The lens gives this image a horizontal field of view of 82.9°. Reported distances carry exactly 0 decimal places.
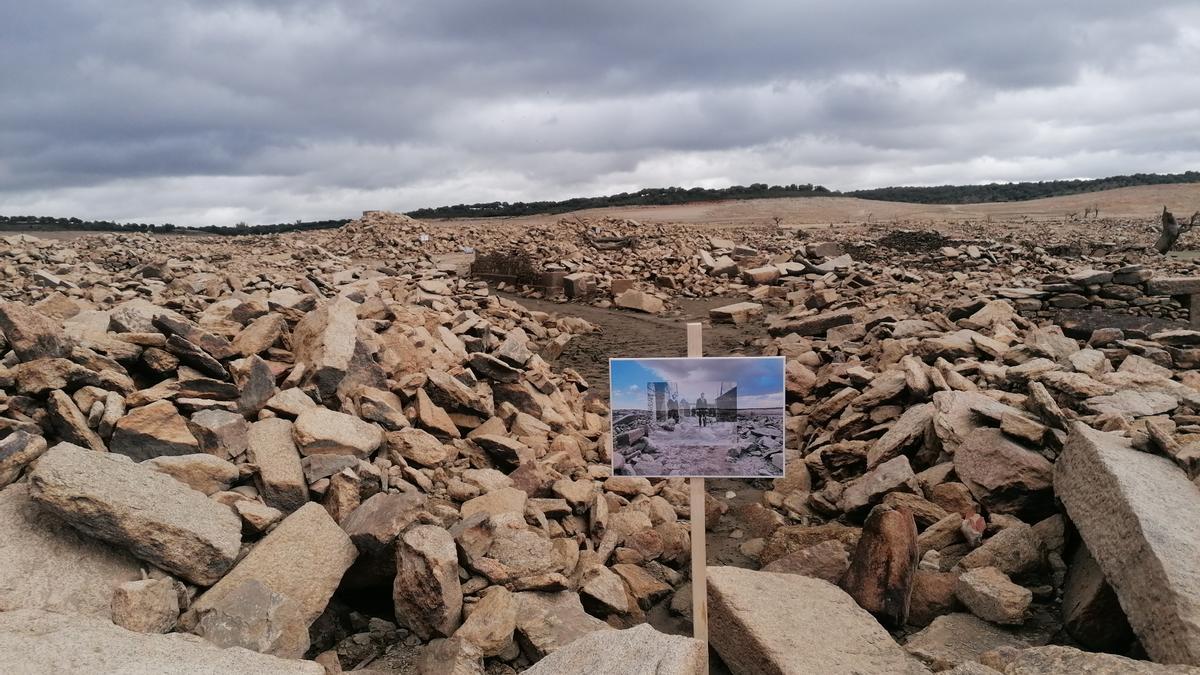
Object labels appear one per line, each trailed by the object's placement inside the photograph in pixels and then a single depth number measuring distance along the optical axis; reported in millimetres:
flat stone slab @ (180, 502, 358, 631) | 3262
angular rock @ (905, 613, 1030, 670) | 3328
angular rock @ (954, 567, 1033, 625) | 3549
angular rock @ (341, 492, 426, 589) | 3768
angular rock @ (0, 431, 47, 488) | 3645
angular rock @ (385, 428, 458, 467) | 5270
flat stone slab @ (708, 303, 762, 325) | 14234
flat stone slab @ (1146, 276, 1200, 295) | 10820
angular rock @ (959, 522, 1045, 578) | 3992
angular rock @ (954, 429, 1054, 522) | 4512
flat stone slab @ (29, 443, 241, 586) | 3150
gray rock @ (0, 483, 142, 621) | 3004
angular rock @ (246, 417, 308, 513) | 4211
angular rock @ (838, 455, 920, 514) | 5133
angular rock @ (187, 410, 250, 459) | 4355
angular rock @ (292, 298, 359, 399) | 5789
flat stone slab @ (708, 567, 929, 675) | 3312
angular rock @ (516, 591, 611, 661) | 3584
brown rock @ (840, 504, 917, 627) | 3877
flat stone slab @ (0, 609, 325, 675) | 2467
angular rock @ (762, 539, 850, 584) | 4270
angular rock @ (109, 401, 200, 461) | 4215
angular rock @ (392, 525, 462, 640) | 3527
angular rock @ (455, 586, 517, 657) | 3484
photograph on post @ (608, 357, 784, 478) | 3643
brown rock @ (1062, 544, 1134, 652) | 3350
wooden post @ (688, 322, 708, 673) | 3518
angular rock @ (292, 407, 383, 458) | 4691
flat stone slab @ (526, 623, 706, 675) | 2738
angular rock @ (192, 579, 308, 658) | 3082
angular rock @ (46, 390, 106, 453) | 4191
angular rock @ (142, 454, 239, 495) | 3936
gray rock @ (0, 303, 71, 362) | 4840
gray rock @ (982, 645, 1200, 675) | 2421
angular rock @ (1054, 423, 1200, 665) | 2771
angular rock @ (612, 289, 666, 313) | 15773
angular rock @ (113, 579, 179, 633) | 3000
